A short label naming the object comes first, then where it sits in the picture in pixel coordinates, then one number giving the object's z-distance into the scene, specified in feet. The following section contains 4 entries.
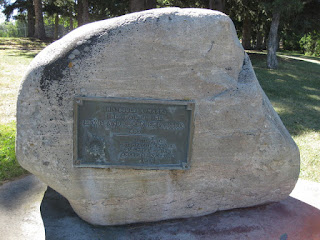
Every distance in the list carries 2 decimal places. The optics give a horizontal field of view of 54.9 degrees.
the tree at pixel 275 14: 38.09
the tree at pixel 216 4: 47.67
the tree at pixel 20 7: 67.26
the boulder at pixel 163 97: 8.74
